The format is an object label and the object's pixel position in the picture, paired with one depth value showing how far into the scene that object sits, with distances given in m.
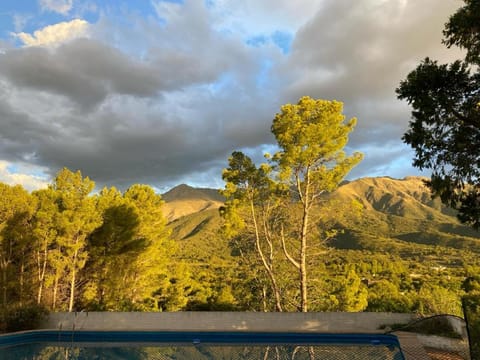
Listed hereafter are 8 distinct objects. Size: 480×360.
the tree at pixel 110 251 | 18.78
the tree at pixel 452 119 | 6.82
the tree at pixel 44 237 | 16.19
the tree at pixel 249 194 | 16.53
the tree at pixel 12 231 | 16.48
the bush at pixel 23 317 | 13.09
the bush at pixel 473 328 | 7.40
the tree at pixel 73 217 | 16.45
